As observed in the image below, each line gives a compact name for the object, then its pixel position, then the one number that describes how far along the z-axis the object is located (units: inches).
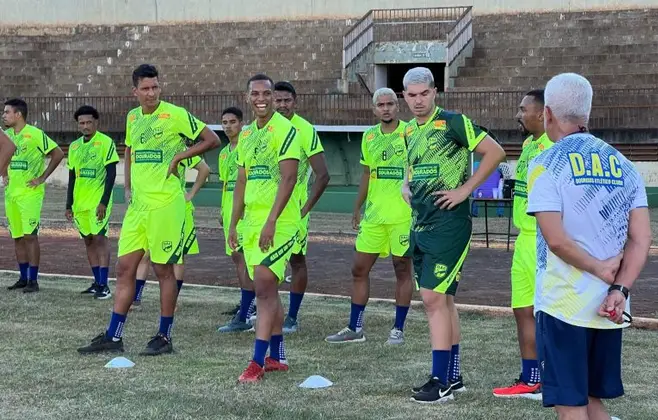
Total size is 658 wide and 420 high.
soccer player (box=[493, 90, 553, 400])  296.5
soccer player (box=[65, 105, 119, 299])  508.1
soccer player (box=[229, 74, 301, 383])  319.9
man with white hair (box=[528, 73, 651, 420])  189.2
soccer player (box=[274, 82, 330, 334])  370.9
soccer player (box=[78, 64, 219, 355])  358.6
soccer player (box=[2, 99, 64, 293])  520.1
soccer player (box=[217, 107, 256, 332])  418.6
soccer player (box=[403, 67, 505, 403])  291.9
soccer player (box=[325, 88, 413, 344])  391.2
